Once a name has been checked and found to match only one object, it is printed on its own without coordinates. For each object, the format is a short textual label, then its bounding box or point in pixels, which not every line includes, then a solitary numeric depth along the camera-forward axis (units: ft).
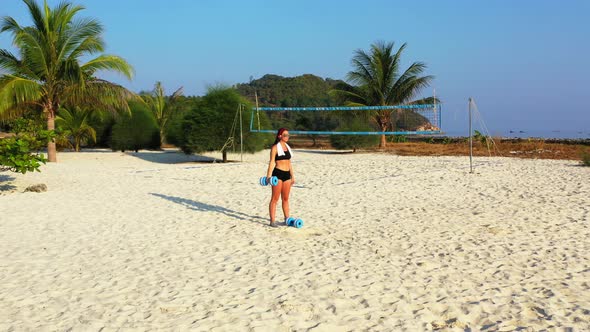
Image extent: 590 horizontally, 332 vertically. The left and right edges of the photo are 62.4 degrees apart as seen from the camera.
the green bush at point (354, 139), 71.16
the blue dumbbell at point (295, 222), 20.49
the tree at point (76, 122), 66.74
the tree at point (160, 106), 84.89
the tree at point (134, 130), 70.13
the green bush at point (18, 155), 30.50
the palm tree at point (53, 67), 47.29
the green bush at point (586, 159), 43.01
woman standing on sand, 20.29
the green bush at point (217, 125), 54.75
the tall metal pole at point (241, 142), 50.69
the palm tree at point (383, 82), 77.77
